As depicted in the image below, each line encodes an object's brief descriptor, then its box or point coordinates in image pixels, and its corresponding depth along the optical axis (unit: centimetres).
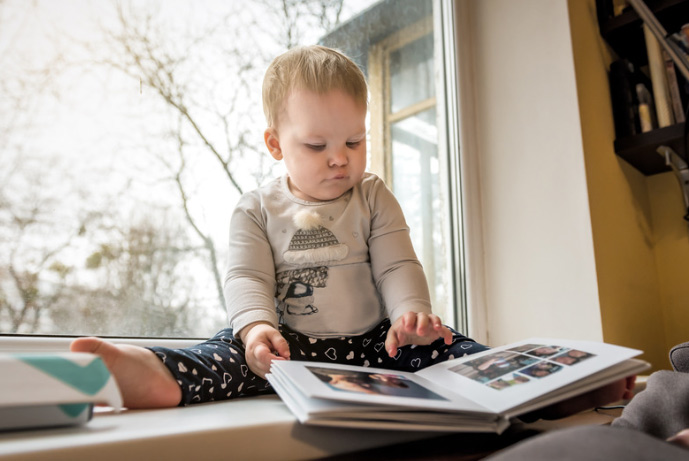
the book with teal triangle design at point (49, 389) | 40
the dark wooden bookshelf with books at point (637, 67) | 131
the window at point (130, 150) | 82
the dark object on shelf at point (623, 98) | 139
